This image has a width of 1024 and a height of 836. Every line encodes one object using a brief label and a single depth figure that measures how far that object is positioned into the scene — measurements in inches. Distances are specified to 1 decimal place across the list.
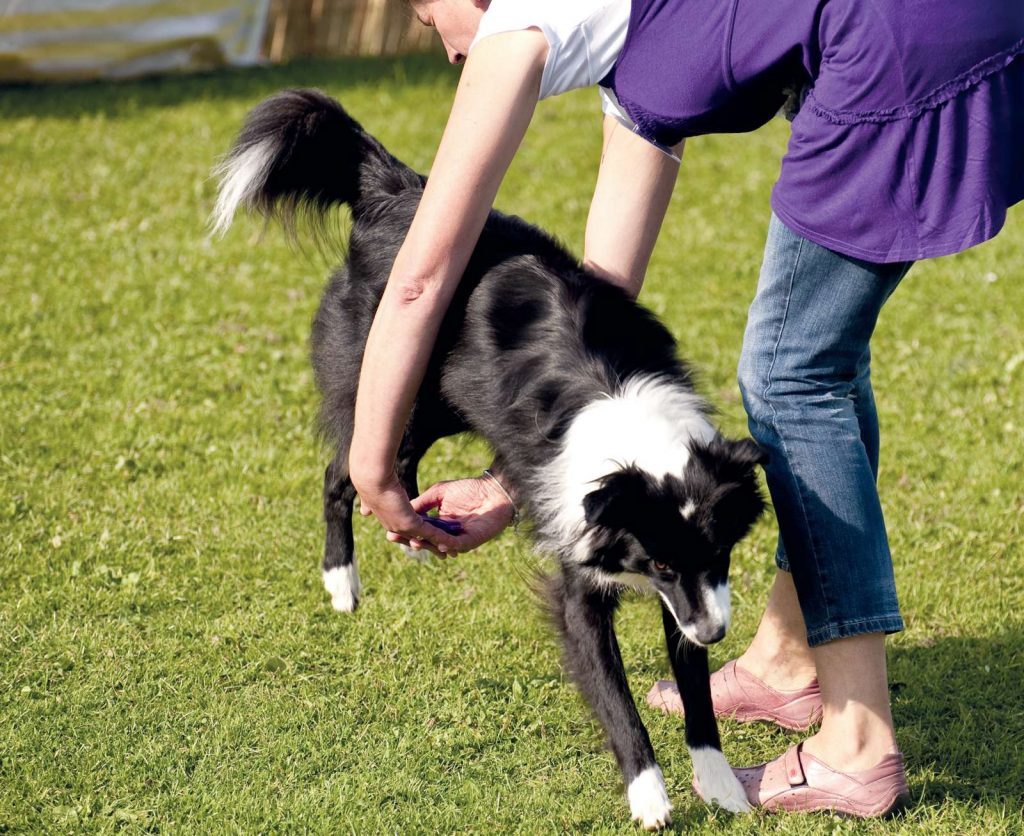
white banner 850.8
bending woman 209.0
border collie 236.8
